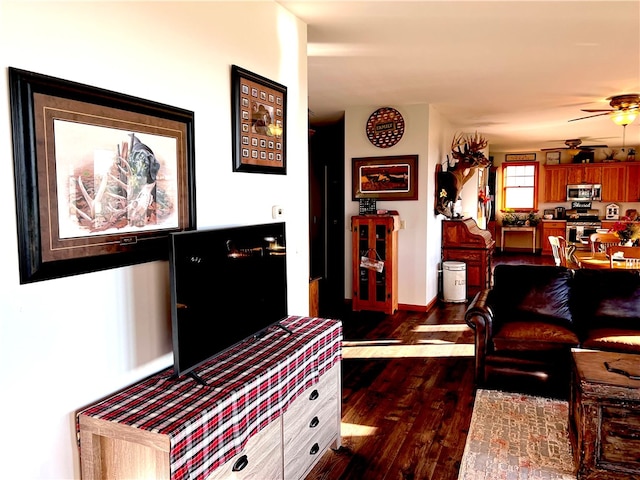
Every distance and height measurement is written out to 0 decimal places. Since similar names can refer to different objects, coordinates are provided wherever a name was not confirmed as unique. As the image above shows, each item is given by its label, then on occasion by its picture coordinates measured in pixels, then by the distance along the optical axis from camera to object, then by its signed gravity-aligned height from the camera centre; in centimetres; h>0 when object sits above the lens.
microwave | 1081 +29
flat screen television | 179 -35
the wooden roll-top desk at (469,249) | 657 -60
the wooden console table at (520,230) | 1117 -61
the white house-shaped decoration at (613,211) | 1079 -15
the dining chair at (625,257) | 498 -55
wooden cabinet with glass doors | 583 -70
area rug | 257 -142
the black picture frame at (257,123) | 243 +47
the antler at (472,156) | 630 +66
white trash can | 643 -102
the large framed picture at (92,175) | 144 +12
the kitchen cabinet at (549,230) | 1095 -58
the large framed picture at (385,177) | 592 +37
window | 1149 +48
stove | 1065 -43
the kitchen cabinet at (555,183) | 1112 +51
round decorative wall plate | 592 +100
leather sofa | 342 -90
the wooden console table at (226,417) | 153 -76
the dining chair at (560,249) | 593 -57
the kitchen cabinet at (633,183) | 1049 +47
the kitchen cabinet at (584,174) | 1079 +71
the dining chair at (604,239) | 603 -43
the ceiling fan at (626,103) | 520 +112
